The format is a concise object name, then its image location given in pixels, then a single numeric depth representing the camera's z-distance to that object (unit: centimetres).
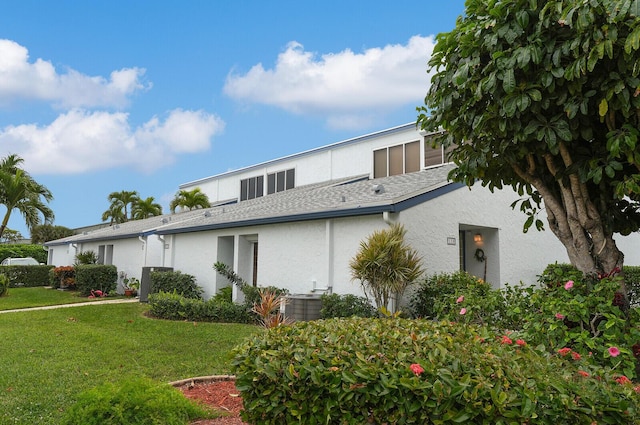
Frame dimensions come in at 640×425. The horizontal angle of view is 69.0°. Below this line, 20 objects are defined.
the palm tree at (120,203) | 4228
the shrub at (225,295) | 1452
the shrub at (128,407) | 394
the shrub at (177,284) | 1546
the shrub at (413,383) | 308
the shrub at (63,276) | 2266
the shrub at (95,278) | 2023
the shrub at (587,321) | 556
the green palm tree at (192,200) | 3428
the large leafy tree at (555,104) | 525
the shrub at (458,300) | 741
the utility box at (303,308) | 1062
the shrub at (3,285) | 1967
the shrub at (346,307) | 991
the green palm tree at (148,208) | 3866
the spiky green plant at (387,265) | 948
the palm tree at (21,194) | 2753
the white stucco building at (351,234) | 1077
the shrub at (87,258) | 2427
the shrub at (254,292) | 1221
